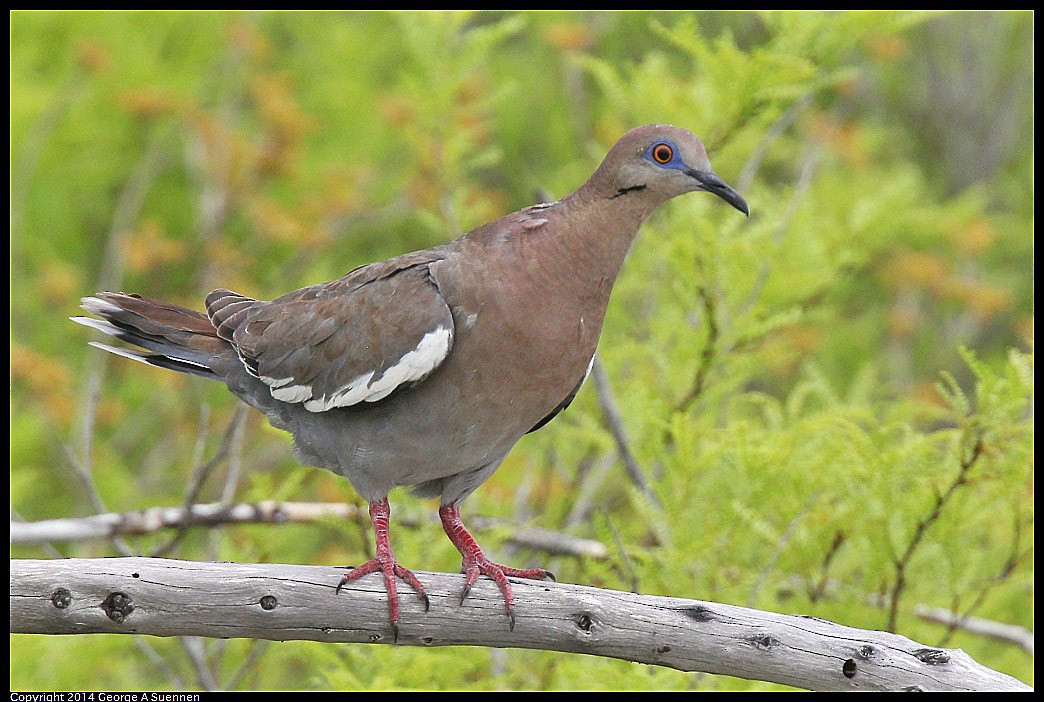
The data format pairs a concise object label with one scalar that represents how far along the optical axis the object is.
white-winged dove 6.36
